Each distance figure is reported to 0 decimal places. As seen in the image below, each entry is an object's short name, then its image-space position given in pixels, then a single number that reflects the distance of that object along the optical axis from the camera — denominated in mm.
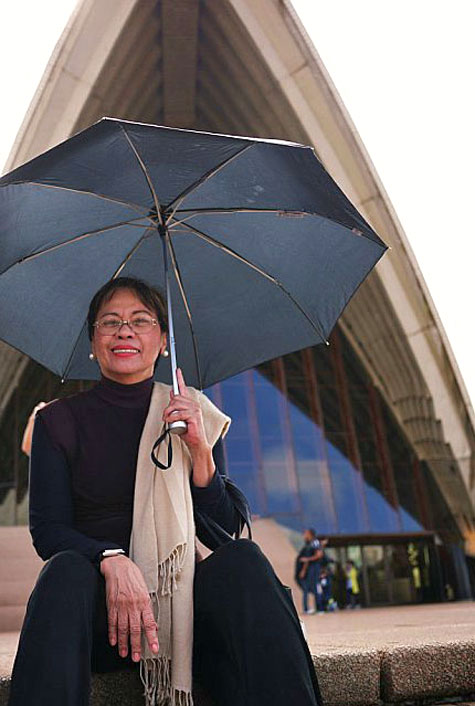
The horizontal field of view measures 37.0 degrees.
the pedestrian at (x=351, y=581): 20009
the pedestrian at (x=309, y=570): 14244
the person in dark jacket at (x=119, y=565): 1872
